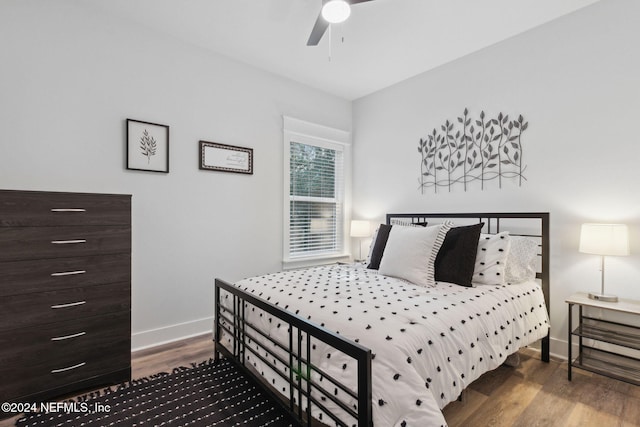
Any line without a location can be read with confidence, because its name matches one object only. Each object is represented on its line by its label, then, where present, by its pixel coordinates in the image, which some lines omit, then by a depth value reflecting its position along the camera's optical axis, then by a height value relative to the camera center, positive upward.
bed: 1.23 -0.58
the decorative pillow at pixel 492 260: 2.31 -0.34
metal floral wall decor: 2.79 +0.57
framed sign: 2.99 +0.53
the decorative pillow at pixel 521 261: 2.41 -0.37
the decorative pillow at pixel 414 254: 2.27 -0.30
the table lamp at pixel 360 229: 3.85 -0.19
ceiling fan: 1.79 +1.16
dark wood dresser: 1.75 -0.47
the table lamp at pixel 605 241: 2.05 -0.18
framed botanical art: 2.59 +0.55
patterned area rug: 1.68 -1.09
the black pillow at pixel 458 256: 2.28 -0.31
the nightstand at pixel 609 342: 2.03 -0.83
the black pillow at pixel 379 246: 2.78 -0.29
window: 3.67 +0.19
